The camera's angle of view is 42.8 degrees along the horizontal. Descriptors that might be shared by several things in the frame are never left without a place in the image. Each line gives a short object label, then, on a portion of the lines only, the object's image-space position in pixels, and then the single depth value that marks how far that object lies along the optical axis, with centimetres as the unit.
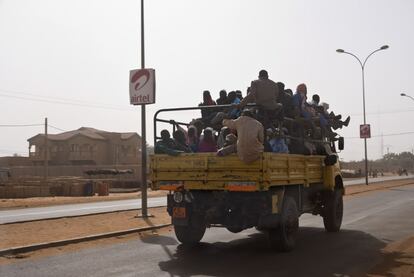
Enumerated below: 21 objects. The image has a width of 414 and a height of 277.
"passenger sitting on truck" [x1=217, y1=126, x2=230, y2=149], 991
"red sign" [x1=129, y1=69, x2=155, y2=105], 1578
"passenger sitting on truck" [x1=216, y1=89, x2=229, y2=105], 1169
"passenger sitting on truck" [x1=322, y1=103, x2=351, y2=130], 1311
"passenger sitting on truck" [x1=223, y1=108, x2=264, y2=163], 871
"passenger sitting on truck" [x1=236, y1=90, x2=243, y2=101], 1176
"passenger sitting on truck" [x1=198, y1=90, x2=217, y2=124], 1115
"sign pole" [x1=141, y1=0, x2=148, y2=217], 1630
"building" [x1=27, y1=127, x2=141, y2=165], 7794
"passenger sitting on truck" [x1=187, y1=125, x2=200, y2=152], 1084
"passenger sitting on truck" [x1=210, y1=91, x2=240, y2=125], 1047
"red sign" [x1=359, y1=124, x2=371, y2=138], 3944
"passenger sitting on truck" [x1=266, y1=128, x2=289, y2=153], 975
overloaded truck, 896
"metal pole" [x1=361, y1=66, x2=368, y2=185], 4225
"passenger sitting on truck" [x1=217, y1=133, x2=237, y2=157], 912
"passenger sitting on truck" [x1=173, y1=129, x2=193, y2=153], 1034
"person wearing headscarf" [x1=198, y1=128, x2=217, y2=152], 1023
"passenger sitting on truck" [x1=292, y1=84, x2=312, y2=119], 1110
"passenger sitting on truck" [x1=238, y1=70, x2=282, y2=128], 984
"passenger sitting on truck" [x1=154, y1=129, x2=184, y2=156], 1005
